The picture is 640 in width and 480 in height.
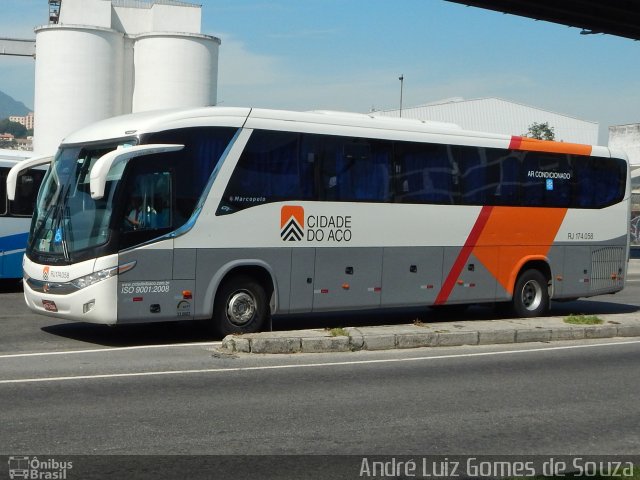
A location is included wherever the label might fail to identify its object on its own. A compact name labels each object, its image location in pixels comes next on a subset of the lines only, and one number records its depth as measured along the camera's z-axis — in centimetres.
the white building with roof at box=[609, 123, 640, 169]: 9050
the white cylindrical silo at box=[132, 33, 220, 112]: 5625
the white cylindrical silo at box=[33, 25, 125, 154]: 5606
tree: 8188
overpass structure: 2958
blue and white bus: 1927
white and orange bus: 1252
